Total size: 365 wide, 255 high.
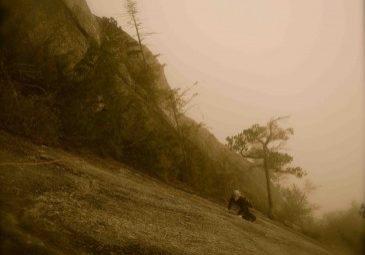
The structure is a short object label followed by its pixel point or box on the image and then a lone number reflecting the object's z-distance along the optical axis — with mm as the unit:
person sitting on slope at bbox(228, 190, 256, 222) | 14250
